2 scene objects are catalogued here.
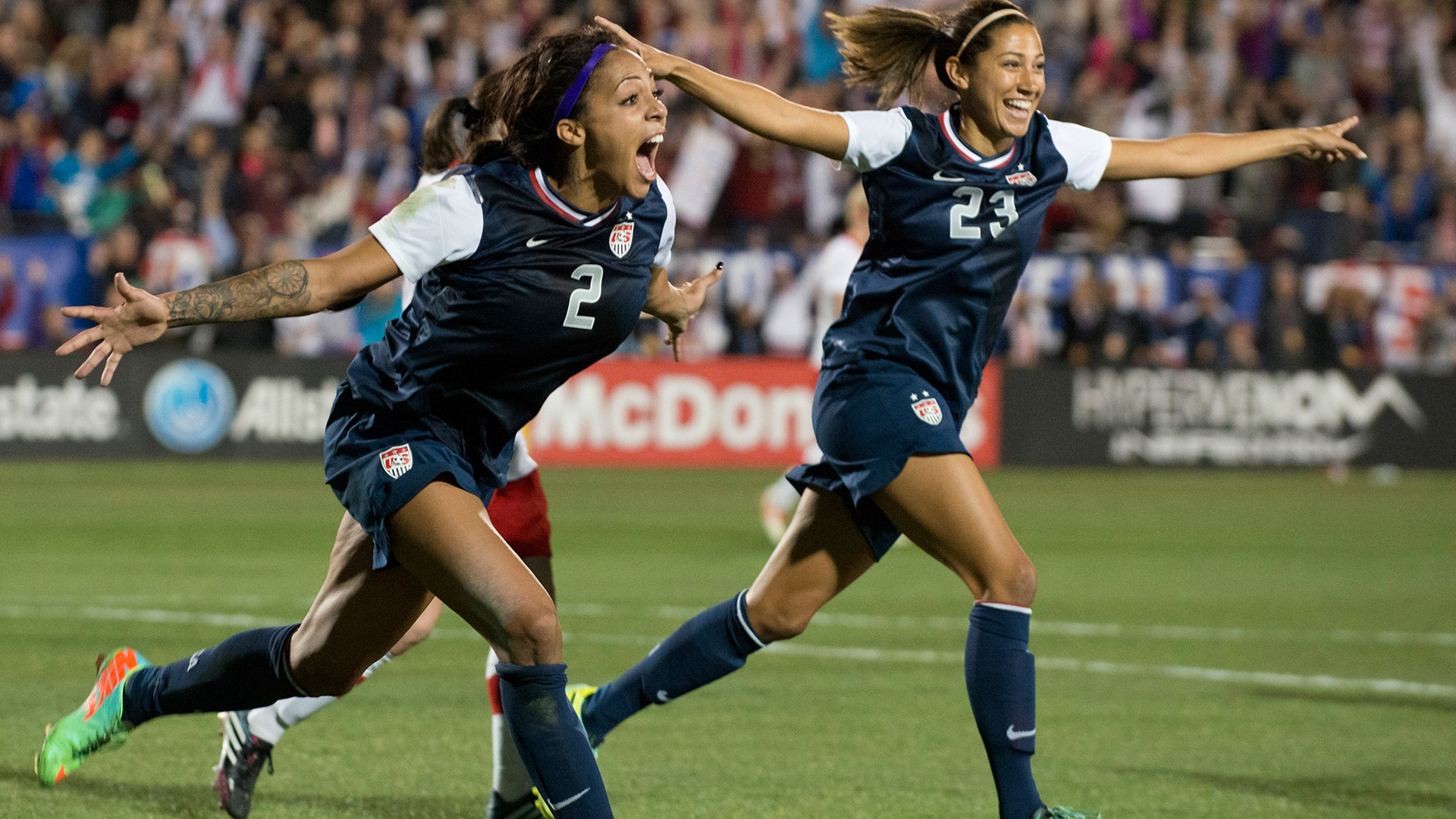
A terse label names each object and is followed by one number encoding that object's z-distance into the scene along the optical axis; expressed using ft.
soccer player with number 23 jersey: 32.07
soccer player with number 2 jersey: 26.84
